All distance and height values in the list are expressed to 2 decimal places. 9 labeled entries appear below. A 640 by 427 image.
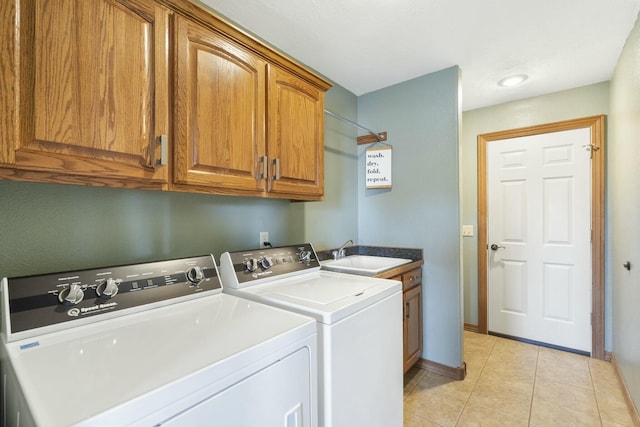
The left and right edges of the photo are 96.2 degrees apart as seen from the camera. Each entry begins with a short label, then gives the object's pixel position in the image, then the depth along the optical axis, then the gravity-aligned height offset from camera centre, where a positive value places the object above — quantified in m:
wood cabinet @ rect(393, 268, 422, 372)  2.07 -0.79
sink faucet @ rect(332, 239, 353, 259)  2.36 -0.33
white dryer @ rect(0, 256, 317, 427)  0.58 -0.36
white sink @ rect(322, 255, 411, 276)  1.84 -0.39
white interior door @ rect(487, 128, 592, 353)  2.57 -0.26
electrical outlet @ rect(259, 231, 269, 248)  1.83 -0.16
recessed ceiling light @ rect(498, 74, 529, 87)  2.39 +1.11
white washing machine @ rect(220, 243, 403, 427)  1.03 -0.45
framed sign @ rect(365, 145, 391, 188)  2.55 +0.41
